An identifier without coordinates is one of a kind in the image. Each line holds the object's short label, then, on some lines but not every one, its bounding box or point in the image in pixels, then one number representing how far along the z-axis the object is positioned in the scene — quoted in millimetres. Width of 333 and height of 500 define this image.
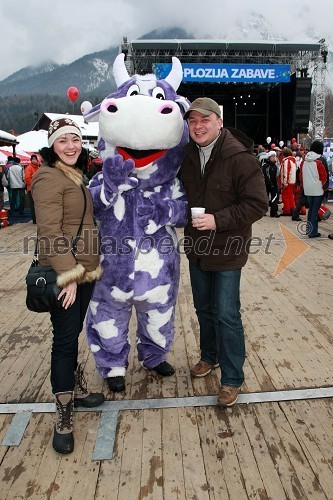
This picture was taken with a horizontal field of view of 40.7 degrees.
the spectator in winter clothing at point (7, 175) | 11070
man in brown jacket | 2252
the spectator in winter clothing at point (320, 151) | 7359
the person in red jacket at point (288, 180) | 9666
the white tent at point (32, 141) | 19233
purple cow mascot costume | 2336
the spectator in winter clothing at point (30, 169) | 9938
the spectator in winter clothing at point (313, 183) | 7312
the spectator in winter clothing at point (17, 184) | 11180
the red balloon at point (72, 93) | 16781
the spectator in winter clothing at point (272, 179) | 10148
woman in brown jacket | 1972
